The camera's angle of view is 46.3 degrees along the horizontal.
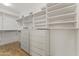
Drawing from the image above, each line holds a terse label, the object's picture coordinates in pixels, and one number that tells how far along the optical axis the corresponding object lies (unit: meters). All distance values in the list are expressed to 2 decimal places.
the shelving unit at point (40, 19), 1.41
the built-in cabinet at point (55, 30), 1.24
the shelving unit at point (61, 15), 1.24
